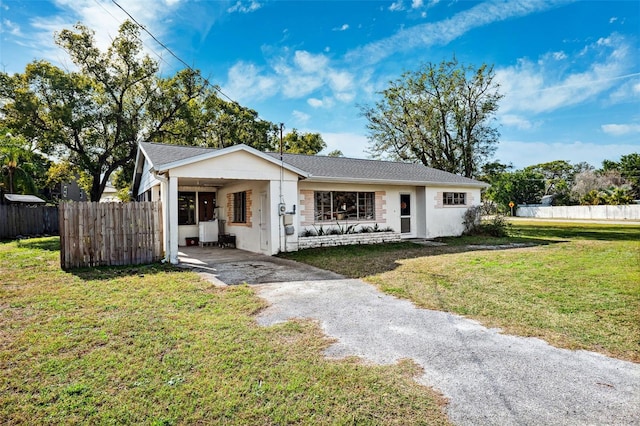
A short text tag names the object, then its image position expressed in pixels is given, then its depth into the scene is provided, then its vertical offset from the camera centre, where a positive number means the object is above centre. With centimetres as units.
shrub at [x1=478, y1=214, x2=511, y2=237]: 1691 -85
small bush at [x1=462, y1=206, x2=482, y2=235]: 1716 -58
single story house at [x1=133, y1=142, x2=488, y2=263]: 1038 +73
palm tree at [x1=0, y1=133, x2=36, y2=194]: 1977 +326
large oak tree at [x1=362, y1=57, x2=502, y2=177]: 2689 +767
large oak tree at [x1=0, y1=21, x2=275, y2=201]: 1883 +694
